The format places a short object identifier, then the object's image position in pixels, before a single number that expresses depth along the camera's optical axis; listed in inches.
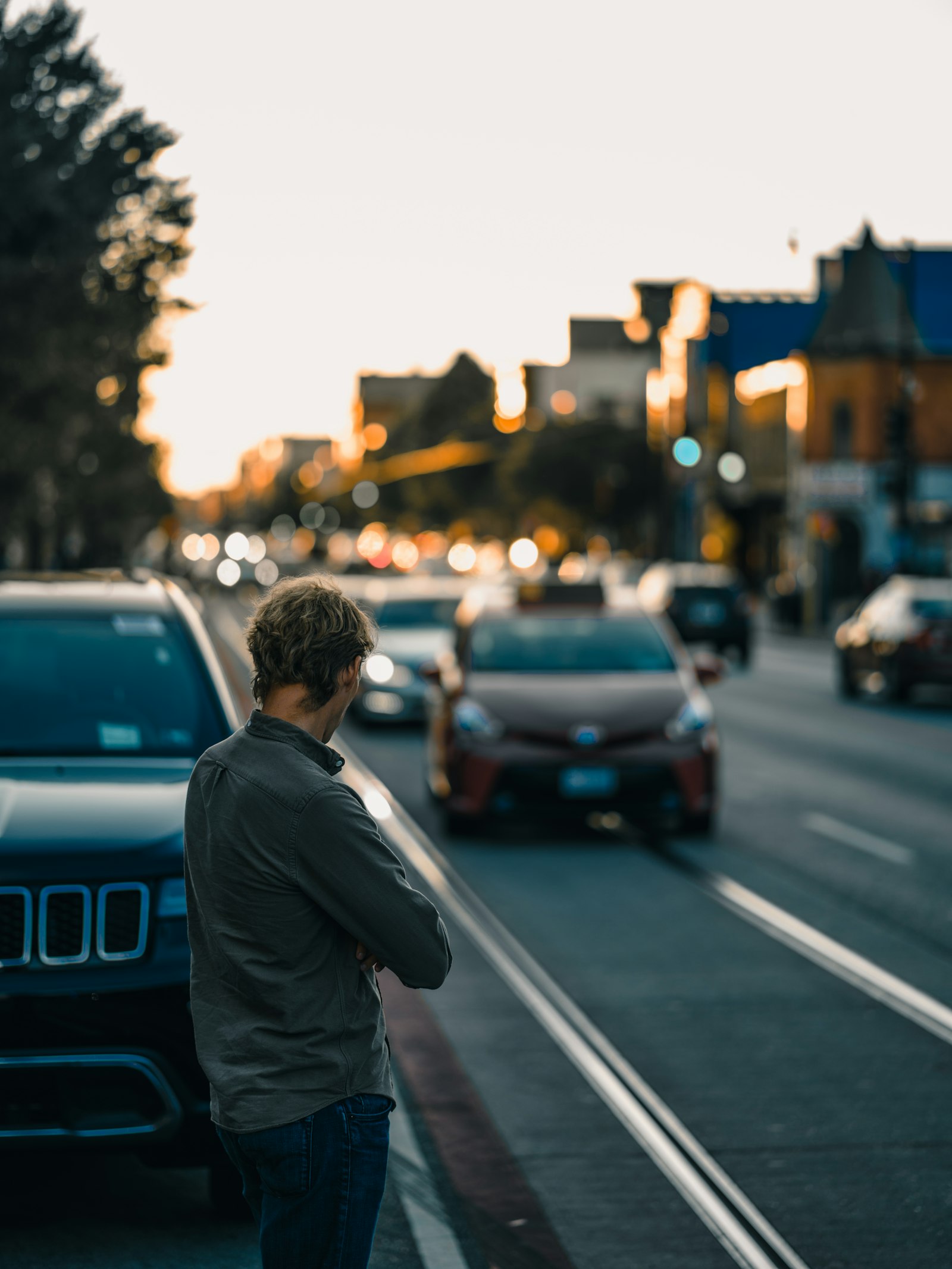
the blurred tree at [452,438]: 4298.7
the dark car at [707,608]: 1315.2
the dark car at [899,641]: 918.4
